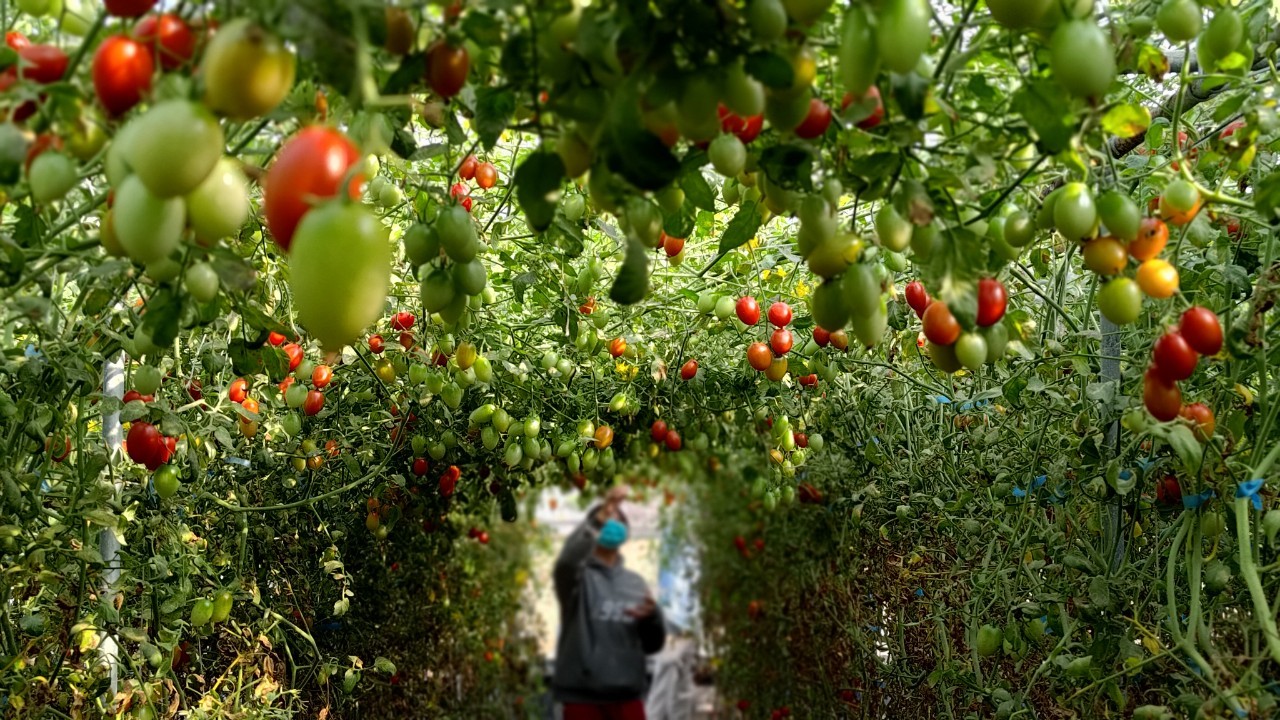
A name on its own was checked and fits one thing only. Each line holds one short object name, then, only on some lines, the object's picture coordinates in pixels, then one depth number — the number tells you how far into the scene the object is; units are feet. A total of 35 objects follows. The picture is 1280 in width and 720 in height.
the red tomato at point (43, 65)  2.05
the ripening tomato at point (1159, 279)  2.87
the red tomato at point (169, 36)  1.82
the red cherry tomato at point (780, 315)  6.73
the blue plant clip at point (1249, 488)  3.35
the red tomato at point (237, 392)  6.32
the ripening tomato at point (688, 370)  8.41
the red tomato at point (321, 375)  6.61
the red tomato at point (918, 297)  4.66
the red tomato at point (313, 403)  7.02
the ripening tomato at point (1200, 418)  3.64
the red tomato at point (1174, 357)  3.15
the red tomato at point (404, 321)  7.00
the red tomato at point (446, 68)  2.17
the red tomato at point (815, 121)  2.46
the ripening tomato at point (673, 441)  10.11
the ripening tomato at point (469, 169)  6.06
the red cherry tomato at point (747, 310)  6.71
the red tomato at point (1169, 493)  4.24
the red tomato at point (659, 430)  9.93
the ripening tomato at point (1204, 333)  3.21
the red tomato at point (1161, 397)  3.26
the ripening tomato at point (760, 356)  6.85
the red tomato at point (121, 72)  1.79
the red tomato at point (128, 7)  1.84
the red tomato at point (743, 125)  2.62
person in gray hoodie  14.29
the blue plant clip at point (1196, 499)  3.84
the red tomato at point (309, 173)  1.64
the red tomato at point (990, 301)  2.75
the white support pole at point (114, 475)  5.40
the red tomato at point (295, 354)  6.12
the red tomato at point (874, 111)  2.34
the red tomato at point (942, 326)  2.80
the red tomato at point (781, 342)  6.82
